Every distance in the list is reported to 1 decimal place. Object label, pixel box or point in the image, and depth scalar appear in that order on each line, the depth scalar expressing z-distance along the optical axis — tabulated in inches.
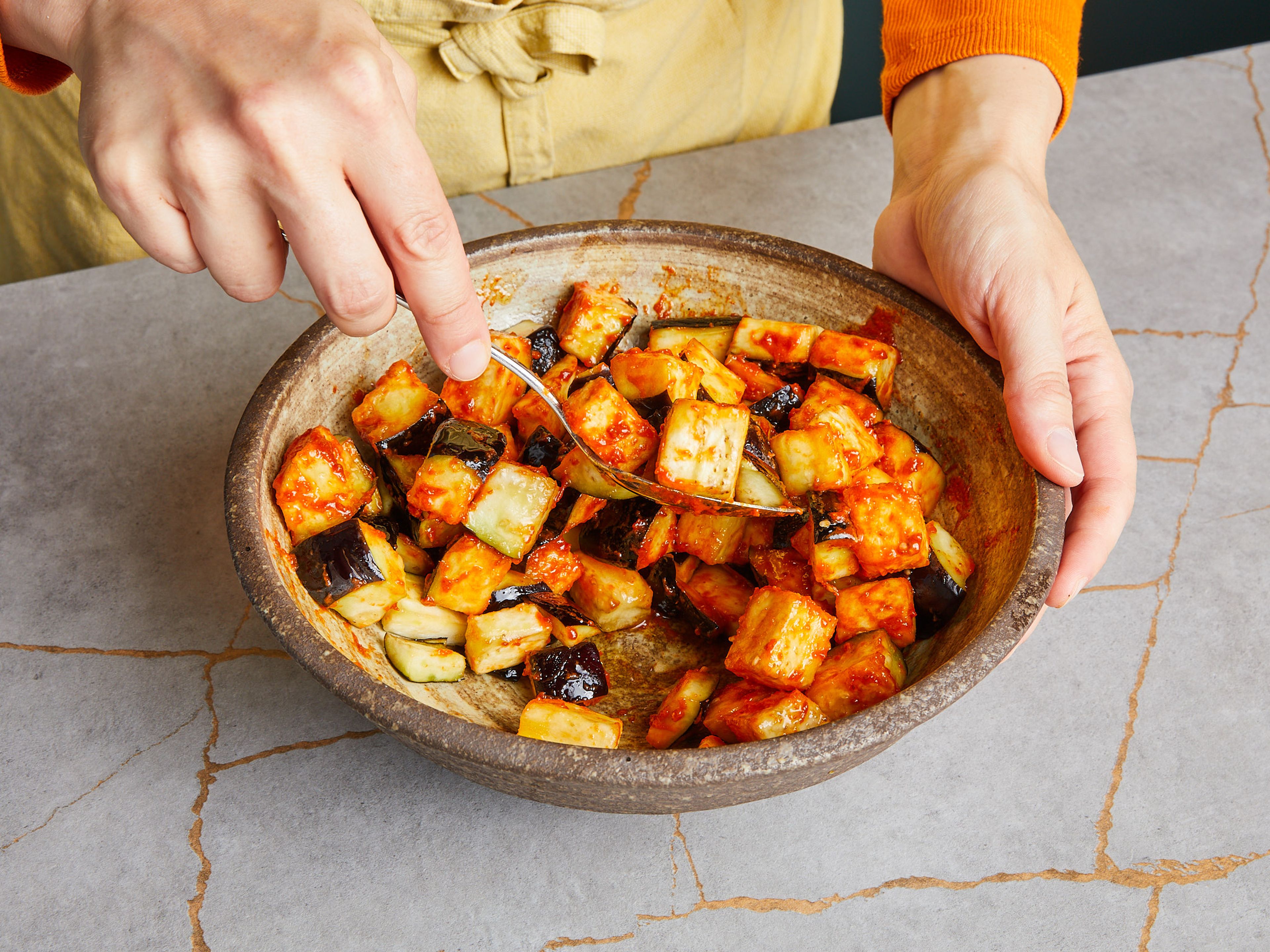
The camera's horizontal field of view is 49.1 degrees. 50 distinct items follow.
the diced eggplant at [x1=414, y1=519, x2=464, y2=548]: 15.4
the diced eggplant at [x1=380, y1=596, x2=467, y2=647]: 14.8
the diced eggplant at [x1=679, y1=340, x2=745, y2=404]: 15.8
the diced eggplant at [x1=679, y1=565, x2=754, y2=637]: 15.5
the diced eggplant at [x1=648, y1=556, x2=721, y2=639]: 15.6
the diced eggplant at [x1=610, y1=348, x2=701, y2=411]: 15.5
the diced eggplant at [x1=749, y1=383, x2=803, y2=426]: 16.3
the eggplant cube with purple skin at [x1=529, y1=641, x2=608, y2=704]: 14.5
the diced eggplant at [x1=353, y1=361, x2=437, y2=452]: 15.6
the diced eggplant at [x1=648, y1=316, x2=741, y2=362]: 16.8
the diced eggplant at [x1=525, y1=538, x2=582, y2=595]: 15.3
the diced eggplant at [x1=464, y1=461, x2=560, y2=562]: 14.9
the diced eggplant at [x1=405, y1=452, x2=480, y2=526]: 14.8
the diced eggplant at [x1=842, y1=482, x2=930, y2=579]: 14.6
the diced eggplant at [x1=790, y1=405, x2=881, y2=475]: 15.4
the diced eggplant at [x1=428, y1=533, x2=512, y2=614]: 14.9
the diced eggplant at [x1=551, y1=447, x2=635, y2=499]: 15.4
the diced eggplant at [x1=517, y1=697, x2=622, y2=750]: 13.7
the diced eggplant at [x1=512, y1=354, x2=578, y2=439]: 16.0
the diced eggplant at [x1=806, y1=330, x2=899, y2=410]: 16.0
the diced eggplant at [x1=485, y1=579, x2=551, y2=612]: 15.1
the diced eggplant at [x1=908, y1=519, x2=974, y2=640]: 14.7
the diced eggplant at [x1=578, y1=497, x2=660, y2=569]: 15.1
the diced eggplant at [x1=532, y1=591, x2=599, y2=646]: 15.2
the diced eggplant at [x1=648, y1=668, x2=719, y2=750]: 14.6
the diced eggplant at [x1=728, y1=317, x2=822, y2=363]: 16.4
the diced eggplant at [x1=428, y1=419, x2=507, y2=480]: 14.9
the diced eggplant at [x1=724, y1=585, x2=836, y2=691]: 14.1
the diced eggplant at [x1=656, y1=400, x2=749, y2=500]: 14.8
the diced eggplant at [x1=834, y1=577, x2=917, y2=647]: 14.7
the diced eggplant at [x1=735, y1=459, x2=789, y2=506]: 15.3
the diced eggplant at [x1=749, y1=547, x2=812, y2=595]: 15.2
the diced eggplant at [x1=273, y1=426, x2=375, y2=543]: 14.5
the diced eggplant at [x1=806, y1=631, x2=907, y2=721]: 14.0
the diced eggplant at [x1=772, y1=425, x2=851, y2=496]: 15.1
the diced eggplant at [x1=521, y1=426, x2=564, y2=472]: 15.7
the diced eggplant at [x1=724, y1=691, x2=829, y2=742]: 13.6
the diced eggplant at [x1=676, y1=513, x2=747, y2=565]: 15.6
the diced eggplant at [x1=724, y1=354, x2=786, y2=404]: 16.5
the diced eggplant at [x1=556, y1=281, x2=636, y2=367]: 16.6
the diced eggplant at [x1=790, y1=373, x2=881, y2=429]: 15.9
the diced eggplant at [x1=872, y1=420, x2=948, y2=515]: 16.0
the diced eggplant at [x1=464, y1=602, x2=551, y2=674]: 14.7
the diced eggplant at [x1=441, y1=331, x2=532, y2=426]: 16.0
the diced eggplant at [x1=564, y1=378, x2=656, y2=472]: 15.2
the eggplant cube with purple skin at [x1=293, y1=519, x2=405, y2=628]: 14.1
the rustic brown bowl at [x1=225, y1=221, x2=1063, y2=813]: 12.3
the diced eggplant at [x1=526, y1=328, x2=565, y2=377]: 16.6
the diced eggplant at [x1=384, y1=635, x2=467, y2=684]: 14.6
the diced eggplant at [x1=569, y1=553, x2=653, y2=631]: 15.4
